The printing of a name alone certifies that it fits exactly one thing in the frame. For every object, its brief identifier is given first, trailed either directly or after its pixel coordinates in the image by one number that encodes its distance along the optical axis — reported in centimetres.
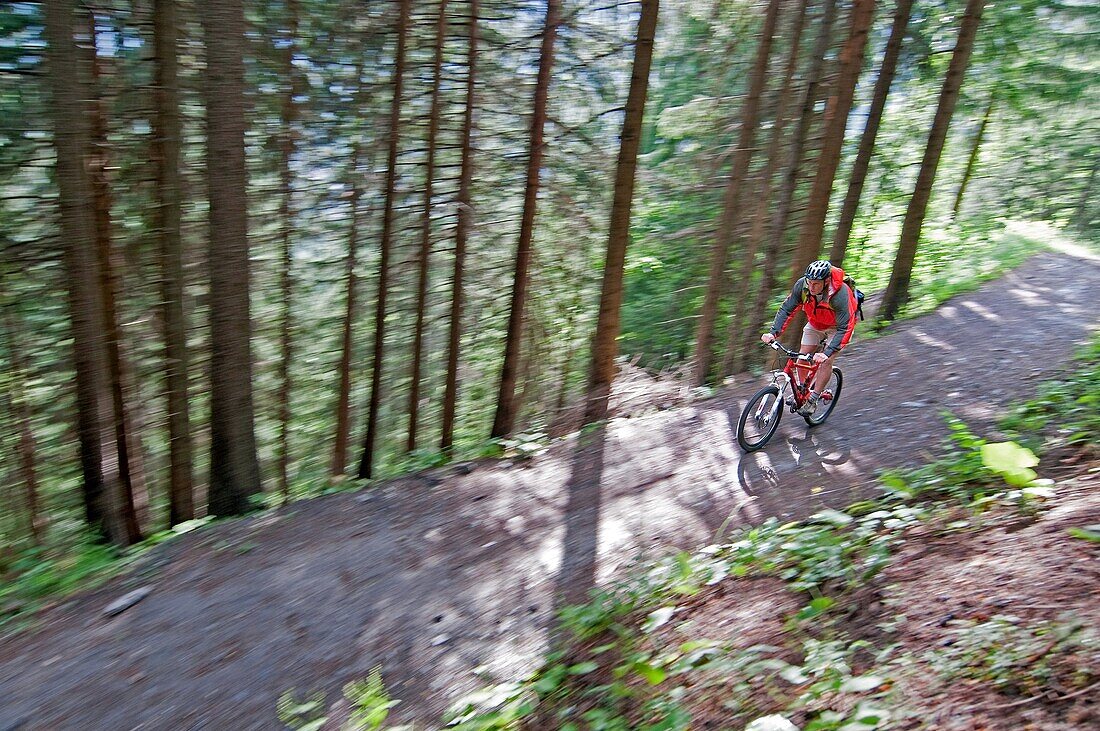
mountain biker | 744
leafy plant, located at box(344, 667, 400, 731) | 468
